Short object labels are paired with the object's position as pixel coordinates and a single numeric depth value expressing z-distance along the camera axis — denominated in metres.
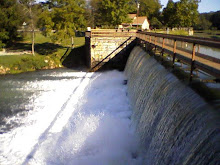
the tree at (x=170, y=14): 46.06
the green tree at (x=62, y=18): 28.24
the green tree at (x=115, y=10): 37.12
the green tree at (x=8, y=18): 28.98
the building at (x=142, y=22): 56.53
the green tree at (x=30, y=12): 27.25
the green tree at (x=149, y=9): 68.09
